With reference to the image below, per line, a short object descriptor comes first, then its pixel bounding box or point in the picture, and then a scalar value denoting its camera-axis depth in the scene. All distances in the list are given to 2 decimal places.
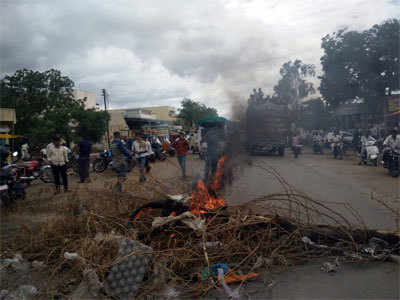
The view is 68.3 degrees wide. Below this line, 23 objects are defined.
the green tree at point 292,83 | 14.64
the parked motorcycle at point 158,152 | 17.84
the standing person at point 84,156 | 10.41
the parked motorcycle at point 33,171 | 8.66
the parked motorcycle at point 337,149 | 18.03
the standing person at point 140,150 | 9.42
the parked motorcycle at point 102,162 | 13.20
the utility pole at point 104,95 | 37.44
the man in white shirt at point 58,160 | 8.38
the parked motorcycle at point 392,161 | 9.80
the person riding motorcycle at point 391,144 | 10.02
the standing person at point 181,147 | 10.69
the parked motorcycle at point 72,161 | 13.07
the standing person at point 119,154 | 8.59
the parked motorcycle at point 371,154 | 13.55
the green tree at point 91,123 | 34.34
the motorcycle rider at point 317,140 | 22.44
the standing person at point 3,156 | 7.16
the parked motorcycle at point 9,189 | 6.69
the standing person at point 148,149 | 9.64
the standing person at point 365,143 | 14.20
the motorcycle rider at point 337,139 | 18.17
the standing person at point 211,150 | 7.63
